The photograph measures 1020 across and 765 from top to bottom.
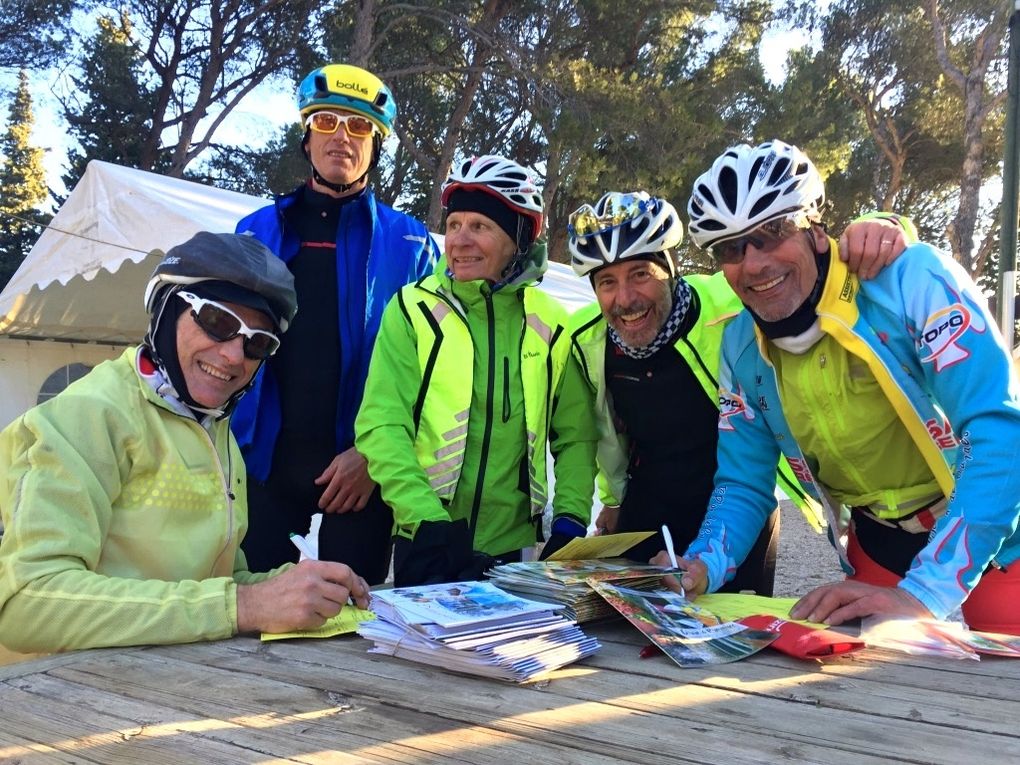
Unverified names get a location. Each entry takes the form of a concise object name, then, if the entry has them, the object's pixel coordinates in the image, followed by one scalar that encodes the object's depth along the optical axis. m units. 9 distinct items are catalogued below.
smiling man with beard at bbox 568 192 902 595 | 2.90
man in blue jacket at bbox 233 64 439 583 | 3.17
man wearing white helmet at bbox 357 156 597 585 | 2.75
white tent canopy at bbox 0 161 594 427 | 6.38
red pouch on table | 1.79
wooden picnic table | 1.31
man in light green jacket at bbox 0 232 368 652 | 1.79
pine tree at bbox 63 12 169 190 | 18.45
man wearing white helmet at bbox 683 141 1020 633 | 2.04
